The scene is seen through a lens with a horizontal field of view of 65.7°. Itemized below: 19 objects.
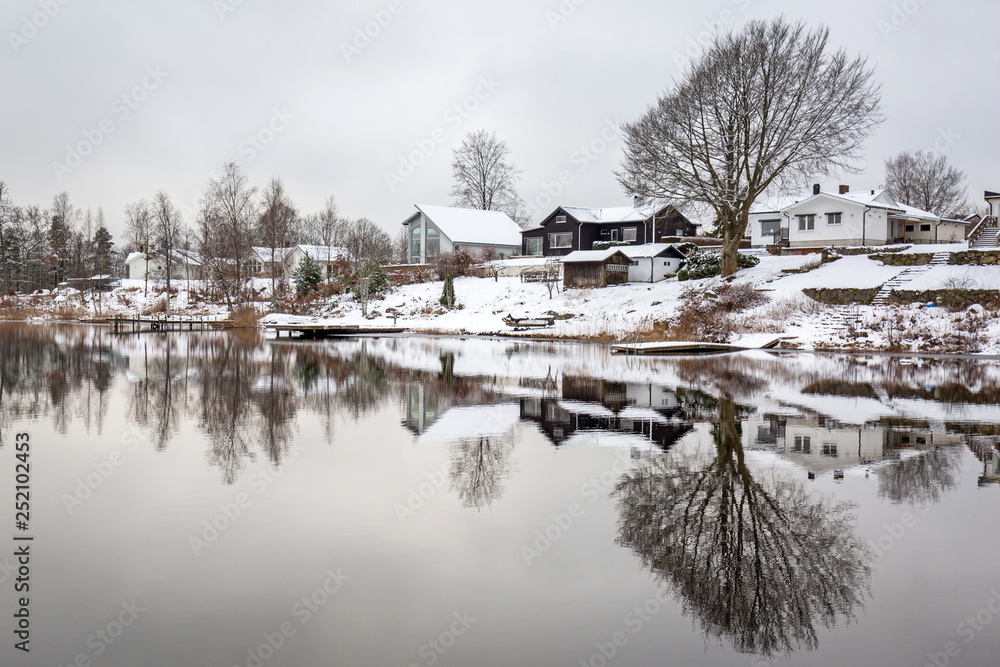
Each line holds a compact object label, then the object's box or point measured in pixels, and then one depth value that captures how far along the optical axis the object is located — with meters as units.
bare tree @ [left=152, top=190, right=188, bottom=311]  75.25
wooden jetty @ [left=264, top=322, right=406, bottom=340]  45.30
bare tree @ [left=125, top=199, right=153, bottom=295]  86.25
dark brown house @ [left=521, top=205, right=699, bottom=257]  67.19
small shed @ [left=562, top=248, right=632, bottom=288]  52.75
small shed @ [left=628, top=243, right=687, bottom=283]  52.75
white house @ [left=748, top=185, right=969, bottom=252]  50.34
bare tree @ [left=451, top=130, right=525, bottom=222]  86.38
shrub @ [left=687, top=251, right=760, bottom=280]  47.98
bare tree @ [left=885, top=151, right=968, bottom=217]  79.19
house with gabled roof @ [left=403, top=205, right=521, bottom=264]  69.88
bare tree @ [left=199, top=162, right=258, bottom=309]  67.94
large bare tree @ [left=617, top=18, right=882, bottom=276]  40.88
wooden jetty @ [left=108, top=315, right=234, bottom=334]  53.12
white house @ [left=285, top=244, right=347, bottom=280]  80.75
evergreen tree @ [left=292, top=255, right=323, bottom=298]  65.25
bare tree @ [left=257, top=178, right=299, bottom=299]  68.81
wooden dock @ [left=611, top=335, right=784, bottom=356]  32.78
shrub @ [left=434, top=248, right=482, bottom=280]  60.97
